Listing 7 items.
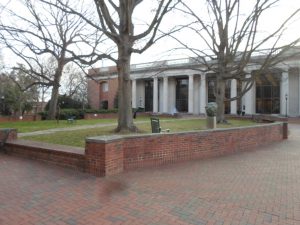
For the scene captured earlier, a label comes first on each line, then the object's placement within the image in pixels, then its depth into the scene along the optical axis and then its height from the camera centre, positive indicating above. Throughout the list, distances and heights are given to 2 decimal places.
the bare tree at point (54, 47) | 13.19 +4.31
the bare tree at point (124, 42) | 9.17 +2.80
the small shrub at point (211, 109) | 11.18 +0.09
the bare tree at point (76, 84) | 37.23 +4.67
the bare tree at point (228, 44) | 12.87 +4.24
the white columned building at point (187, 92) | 30.22 +3.02
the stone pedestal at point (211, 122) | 11.24 -0.55
